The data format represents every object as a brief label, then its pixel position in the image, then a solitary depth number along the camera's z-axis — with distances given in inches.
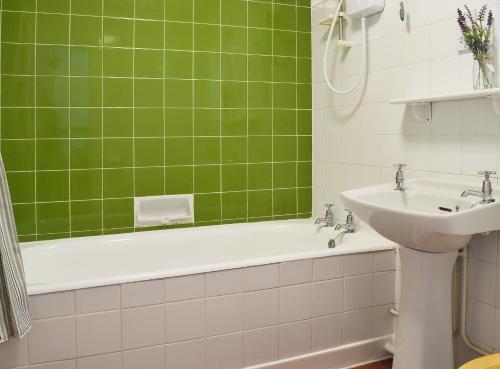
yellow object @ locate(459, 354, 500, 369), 43.8
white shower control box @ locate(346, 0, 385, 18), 96.6
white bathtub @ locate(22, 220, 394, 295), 90.4
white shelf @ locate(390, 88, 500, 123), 69.4
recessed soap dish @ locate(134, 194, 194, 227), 106.8
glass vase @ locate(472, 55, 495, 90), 71.6
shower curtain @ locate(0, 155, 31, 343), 61.4
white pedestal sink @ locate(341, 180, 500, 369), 62.7
